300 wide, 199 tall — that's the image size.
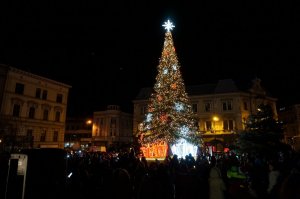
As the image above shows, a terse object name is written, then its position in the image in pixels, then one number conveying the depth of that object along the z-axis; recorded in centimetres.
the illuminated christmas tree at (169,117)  2358
